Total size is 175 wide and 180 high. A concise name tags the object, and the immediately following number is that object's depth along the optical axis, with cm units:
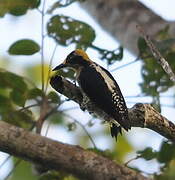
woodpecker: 684
